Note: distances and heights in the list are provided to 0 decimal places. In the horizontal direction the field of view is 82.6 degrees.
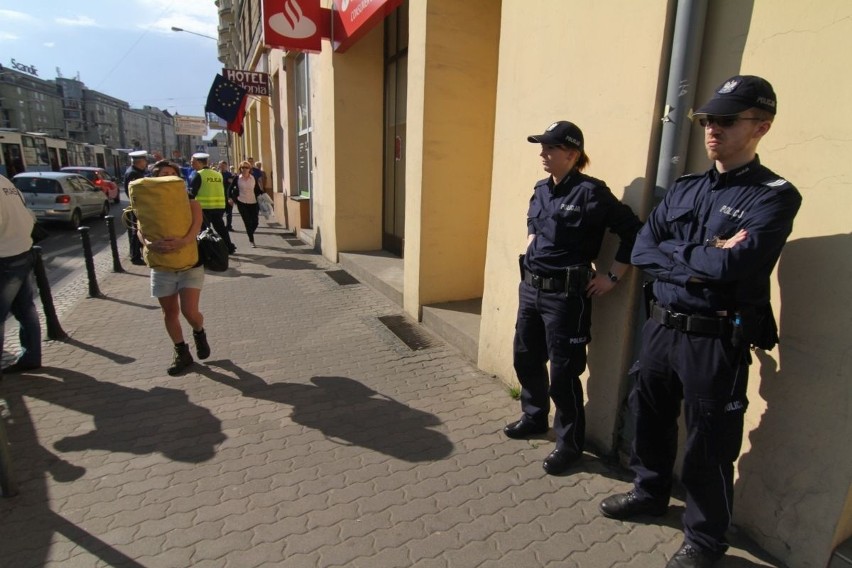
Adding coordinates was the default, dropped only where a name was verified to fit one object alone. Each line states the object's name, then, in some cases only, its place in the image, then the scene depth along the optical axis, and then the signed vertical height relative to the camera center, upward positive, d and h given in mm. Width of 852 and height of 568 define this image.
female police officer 2668 -499
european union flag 14445 +2062
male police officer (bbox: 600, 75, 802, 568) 1848 -428
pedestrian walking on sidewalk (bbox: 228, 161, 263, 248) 10711 -571
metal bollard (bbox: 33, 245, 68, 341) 4914 -1360
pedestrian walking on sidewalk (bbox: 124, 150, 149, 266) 8367 -112
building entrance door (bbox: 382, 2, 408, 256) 7992 +786
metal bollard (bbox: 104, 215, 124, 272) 7942 -1345
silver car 13477 -902
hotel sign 14430 +2615
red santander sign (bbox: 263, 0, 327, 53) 8109 +2408
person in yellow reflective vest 8578 -393
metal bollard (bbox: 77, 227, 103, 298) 6637 -1405
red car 19000 -545
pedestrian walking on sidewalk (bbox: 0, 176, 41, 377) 3893 -897
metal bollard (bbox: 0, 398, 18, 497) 2611 -1668
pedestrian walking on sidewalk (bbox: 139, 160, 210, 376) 3998 -1031
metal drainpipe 2379 +469
